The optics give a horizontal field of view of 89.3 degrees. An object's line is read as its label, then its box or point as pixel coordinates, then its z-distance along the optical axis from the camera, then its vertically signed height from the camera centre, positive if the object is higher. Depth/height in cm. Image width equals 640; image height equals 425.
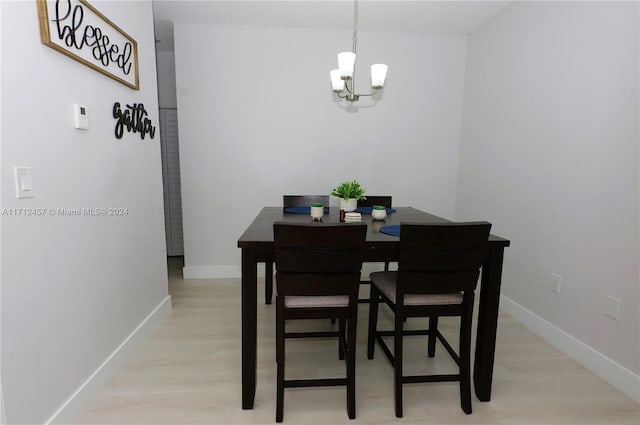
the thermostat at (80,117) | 158 +23
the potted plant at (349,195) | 232 -20
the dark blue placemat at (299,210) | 258 -35
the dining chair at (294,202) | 286 -31
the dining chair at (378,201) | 288 -29
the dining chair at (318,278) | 139 -51
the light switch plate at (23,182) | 125 -8
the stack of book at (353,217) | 213 -33
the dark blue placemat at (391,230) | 177 -35
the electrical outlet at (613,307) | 190 -80
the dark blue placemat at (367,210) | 258 -34
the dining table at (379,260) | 158 -62
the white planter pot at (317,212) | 219 -30
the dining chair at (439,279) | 146 -52
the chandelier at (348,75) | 202 +61
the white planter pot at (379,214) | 225 -32
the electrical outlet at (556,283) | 231 -80
